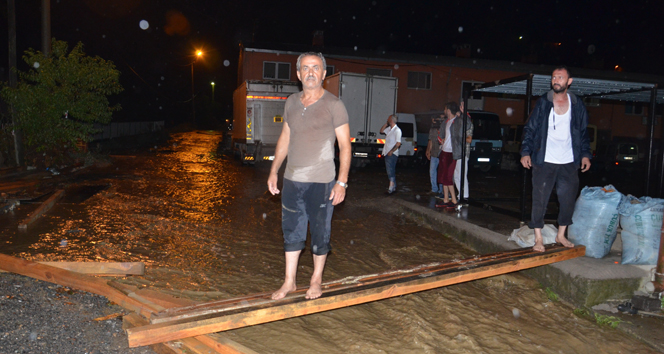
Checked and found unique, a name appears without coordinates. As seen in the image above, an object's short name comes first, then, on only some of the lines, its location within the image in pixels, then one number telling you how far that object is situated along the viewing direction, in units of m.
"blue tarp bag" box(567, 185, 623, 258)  5.20
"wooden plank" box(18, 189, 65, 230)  6.93
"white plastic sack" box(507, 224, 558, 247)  5.67
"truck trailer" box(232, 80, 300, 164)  17.62
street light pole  43.74
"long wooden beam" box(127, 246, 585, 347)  3.13
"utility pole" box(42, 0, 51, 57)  14.91
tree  14.05
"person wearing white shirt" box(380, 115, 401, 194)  10.32
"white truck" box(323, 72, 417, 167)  16.59
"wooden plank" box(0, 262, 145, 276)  4.62
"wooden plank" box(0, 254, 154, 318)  4.04
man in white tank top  5.05
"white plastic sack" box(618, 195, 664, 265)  4.98
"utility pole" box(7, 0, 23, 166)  13.96
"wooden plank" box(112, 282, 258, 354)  3.22
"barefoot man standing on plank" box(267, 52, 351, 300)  3.57
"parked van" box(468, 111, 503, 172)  18.22
